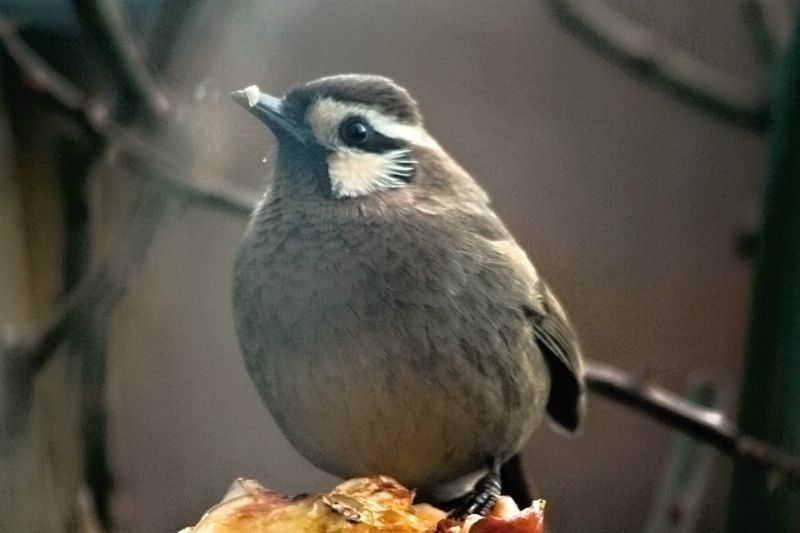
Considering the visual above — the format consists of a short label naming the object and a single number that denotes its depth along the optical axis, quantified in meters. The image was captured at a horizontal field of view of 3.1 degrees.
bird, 3.67
